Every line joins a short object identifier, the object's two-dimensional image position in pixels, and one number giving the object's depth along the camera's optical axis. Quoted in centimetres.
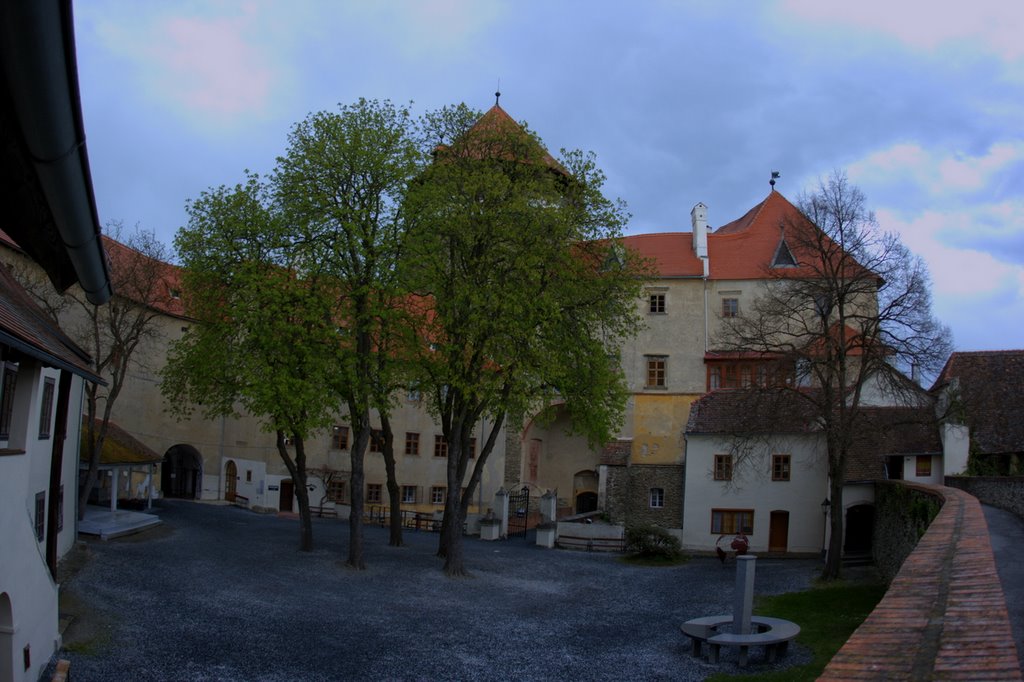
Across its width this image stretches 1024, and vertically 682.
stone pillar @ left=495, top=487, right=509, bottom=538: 4084
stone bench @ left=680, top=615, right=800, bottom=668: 1739
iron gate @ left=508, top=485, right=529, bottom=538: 4250
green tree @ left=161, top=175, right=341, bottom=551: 2406
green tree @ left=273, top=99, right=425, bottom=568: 2569
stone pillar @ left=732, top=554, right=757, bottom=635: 1855
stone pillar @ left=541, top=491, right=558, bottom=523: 4159
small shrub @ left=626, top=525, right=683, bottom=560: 3475
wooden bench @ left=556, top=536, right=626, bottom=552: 3762
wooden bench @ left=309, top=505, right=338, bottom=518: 4626
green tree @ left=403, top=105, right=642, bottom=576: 2575
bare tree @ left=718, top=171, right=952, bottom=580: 2838
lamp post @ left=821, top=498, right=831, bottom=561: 3561
